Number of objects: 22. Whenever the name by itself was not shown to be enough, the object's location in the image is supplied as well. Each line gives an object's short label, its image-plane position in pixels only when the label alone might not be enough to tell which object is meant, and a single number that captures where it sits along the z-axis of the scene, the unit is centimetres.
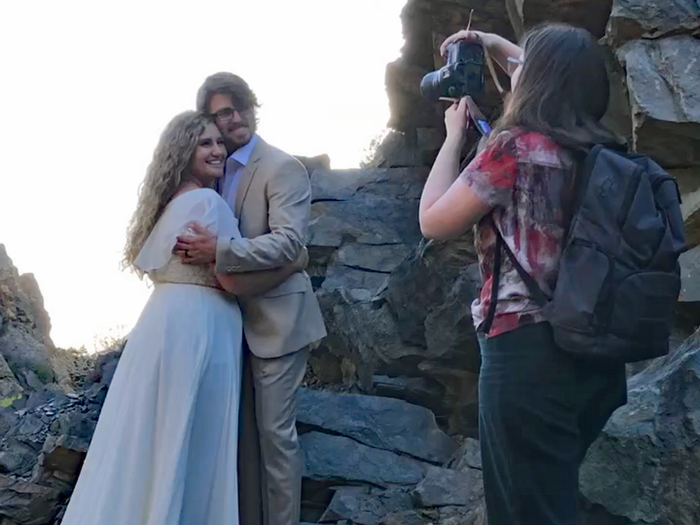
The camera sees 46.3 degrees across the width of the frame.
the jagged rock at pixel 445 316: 571
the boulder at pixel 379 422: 543
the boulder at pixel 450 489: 453
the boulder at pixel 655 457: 311
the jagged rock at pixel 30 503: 505
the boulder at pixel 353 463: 507
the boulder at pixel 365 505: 463
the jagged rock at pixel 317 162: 920
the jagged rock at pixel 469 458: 479
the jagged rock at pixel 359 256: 654
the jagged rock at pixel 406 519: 443
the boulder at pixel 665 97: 432
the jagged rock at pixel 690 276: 425
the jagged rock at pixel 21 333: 954
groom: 372
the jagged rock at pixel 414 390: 615
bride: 336
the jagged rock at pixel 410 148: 844
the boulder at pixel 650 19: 449
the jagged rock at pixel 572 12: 536
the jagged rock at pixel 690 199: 439
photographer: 221
